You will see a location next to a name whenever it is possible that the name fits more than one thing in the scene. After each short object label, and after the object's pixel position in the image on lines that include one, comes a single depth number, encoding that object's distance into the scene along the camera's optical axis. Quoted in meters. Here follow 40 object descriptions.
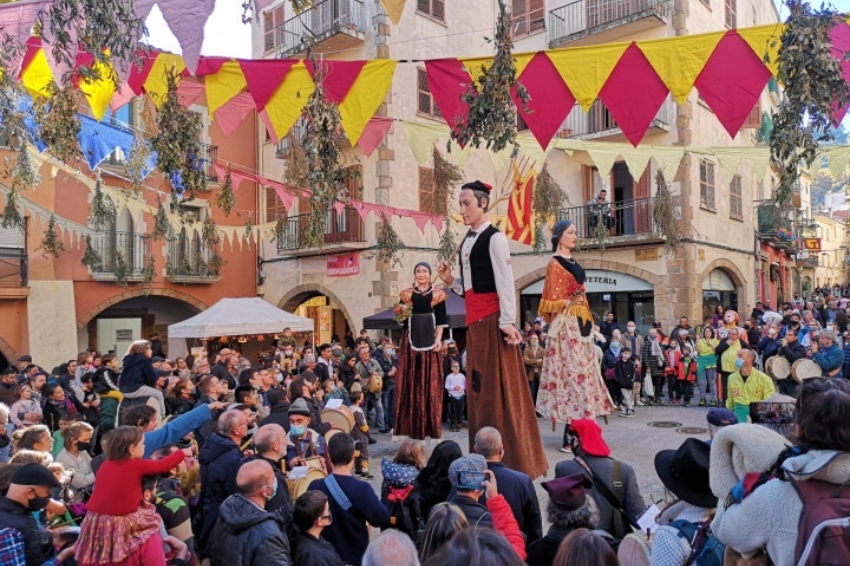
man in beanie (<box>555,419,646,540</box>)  3.47
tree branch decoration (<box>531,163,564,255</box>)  14.12
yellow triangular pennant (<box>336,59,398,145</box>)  7.02
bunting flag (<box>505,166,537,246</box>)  17.66
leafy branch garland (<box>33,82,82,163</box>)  5.96
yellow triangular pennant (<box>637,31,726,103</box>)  6.25
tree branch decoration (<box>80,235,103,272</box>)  16.77
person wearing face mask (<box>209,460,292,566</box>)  3.21
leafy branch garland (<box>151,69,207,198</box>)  6.19
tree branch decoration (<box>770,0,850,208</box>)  5.14
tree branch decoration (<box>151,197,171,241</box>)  11.76
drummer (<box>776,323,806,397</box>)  9.84
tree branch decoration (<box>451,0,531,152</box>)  5.96
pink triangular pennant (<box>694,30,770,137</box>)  6.16
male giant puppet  4.84
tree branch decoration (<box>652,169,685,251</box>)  15.07
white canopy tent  14.68
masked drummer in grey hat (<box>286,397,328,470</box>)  5.27
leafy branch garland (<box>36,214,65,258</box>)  13.37
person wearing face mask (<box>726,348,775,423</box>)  7.98
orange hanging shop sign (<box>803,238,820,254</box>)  32.99
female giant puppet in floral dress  6.48
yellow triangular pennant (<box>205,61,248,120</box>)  6.95
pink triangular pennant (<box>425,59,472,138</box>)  6.94
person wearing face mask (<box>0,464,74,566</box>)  3.28
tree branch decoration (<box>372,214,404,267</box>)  15.11
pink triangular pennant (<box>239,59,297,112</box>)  6.85
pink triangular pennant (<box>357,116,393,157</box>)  9.31
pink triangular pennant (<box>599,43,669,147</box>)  6.59
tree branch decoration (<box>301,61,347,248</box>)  6.16
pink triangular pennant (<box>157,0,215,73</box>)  5.01
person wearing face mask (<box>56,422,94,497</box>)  5.19
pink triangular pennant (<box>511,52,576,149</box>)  6.80
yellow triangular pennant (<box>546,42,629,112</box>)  6.66
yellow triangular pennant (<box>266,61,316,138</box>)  6.91
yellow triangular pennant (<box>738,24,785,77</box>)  5.89
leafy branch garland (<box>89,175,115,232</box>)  11.66
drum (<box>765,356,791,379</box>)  9.89
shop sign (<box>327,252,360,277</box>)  20.67
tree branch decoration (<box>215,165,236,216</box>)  9.12
